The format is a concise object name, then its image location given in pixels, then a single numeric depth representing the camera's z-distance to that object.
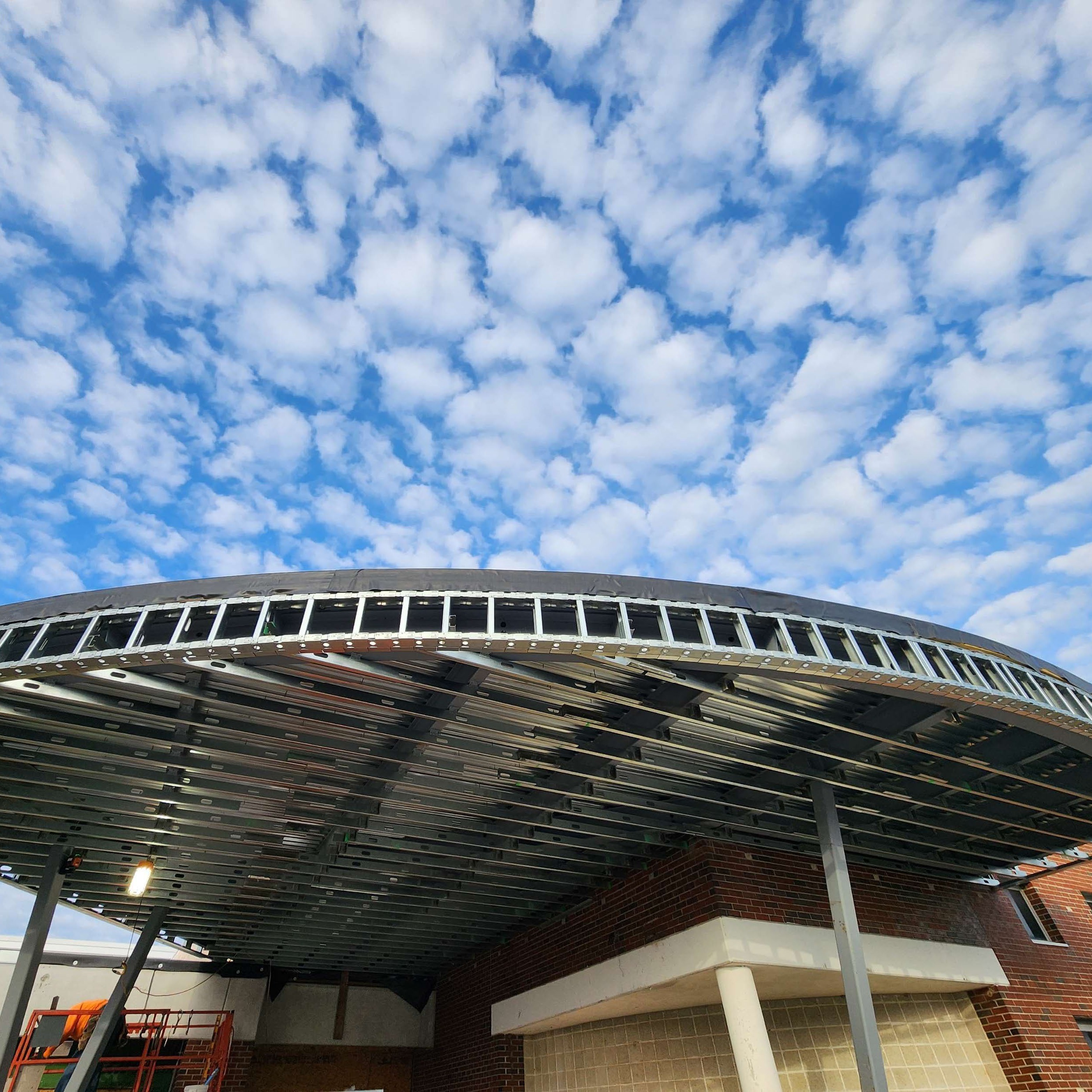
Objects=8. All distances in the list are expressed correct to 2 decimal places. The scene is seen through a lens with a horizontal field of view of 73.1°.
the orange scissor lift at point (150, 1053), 12.29
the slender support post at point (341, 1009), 15.55
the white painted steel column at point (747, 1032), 7.93
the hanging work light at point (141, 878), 7.79
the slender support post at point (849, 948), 6.76
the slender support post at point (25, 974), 8.02
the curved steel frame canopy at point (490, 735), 5.53
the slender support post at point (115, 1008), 9.77
